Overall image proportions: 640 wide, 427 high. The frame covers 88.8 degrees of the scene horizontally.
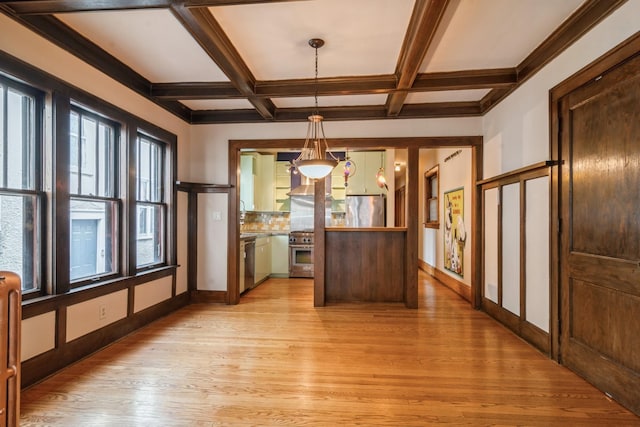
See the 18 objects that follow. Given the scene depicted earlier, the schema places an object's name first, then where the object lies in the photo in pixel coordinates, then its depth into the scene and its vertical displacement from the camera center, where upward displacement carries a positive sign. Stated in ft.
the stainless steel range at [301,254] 20.65 -2.42
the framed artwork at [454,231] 15.76 -0.79
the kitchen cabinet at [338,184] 21.79 +2.14
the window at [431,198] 20.36 +1.16
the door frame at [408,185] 13.82 +1.31
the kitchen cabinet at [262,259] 18.44 -2.54
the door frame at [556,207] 8.57 +0.22
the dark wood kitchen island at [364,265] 14.65 -2.21
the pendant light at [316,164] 8.94 +1.52
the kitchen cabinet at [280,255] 21.12 -2.52
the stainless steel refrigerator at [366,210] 21.11 +0.39
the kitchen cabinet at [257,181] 20.88 +2.34
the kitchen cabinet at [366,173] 21.22 +2.80
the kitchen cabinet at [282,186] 22.74 +2.11
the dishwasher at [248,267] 16.01 -2.57
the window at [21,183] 7.23 +0.81
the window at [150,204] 11.92 +0.49
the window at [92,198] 9.02 +0.56
